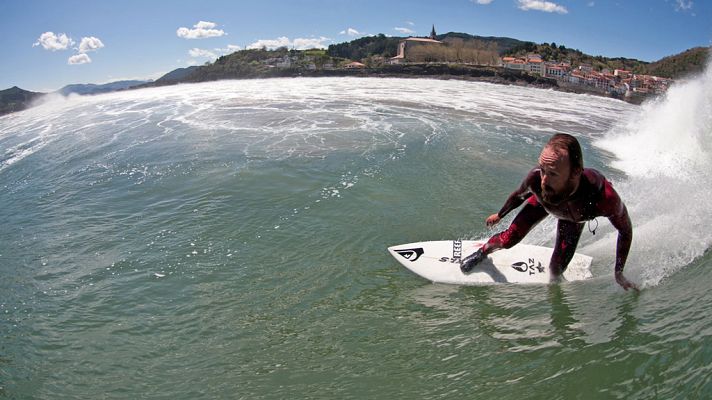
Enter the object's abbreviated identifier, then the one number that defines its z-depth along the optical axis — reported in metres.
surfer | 4.27
